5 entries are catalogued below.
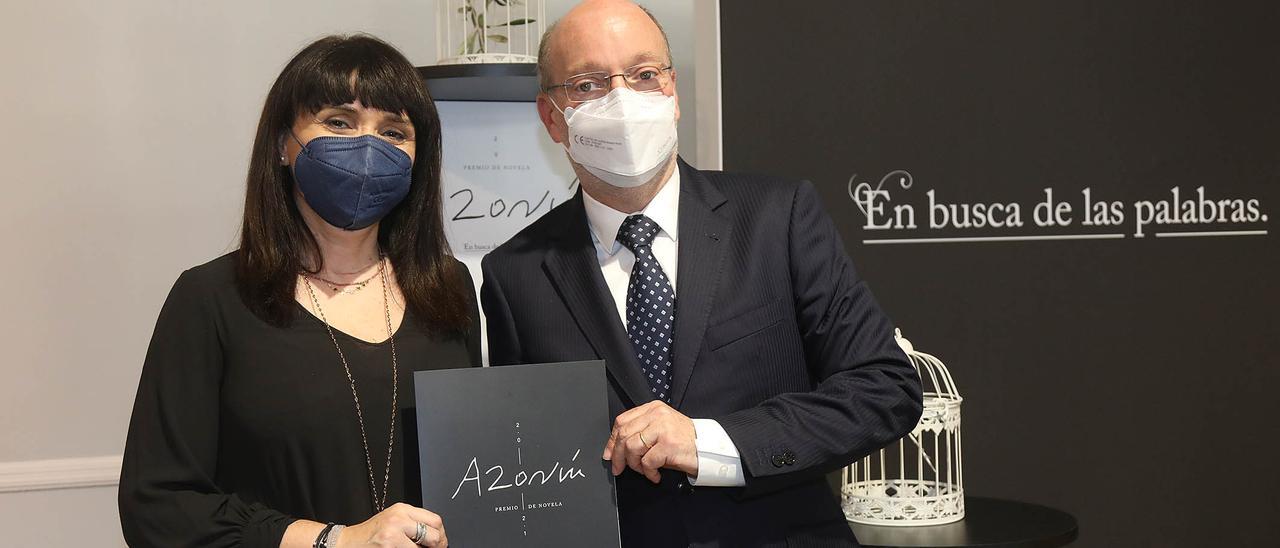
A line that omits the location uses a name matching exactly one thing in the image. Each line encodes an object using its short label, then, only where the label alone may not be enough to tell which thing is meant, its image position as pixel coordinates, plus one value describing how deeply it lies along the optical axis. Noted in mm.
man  1785
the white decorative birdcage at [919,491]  2727
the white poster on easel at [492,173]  3355
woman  1797
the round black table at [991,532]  2531
